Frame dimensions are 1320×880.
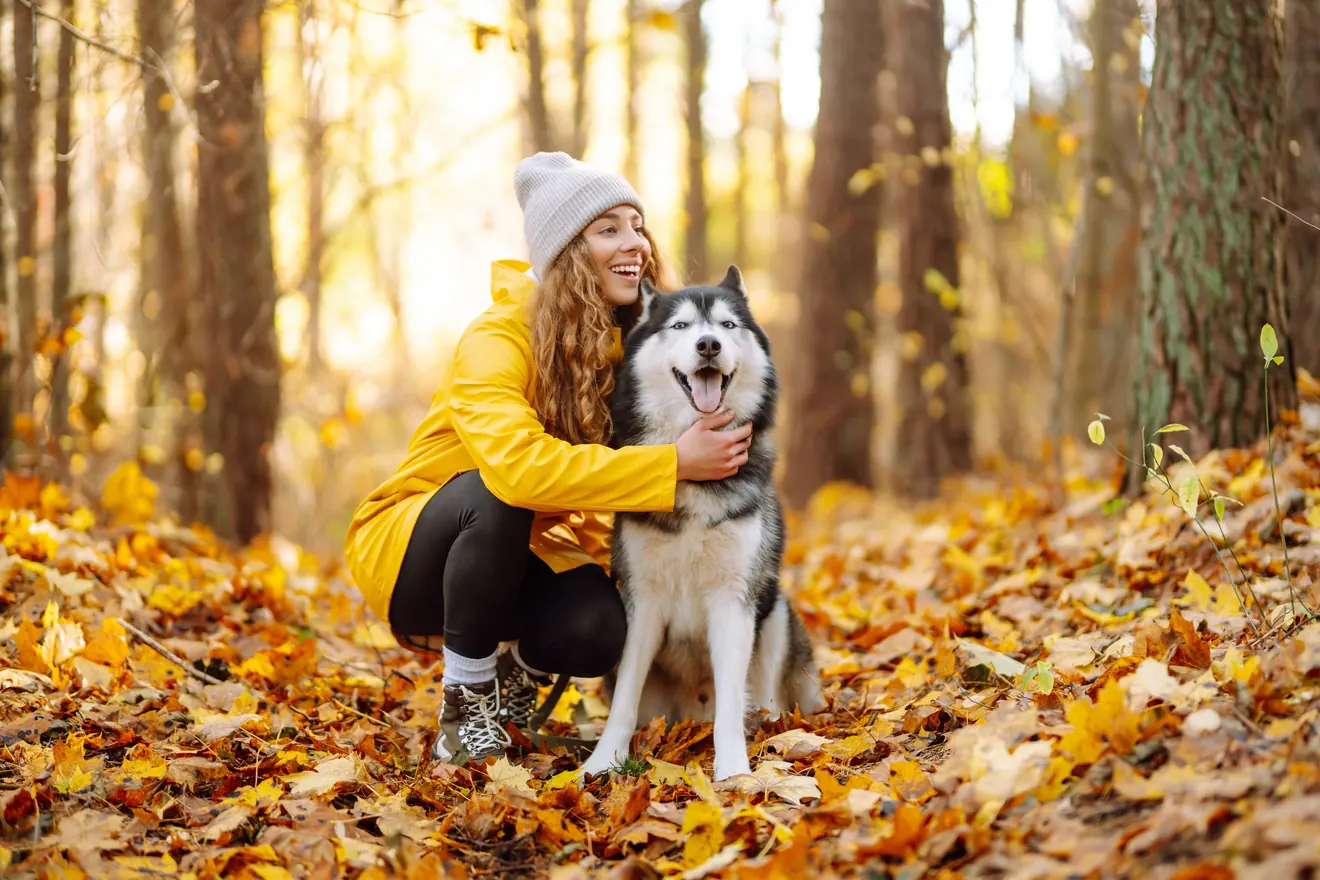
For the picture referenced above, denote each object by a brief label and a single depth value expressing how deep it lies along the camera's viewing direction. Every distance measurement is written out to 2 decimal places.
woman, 2.88
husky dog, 2.99
